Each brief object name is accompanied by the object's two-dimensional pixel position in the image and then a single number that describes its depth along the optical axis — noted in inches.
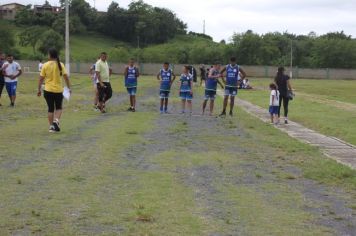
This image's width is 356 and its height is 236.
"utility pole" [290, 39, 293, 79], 4352.9
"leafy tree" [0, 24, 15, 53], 3405.5
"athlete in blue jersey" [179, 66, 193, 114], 810.8
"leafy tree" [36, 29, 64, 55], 3944.4
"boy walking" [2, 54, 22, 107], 862.5
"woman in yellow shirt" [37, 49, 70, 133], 546.9
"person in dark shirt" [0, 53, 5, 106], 868.0
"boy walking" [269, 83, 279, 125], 740.6
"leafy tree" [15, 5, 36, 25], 5836.6
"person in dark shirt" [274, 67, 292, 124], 734.5
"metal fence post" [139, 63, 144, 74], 3703.2
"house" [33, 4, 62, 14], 5906.5
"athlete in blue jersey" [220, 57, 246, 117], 776.3
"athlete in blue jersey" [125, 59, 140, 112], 816.9
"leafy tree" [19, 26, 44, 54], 4315.5
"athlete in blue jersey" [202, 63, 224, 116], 794.2
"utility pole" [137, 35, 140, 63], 4210.1
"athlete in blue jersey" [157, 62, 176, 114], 816.3
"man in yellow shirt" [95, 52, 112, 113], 770.8
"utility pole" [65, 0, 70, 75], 1747.0
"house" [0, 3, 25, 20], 6799.2
